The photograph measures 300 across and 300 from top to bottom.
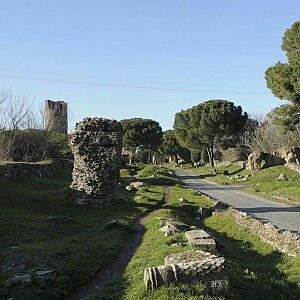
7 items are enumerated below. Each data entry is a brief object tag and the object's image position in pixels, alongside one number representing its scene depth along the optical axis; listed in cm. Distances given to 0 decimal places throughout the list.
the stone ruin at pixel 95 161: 2042
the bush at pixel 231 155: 6638
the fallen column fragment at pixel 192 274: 732
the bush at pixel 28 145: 3306
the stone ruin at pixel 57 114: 4783
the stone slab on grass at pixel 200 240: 1069
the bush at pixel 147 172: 4421
